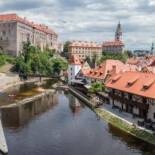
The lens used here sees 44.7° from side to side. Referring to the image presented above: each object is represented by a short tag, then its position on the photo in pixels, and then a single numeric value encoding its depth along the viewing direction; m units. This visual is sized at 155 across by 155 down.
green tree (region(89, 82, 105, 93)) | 33.15
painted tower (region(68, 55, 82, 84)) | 49.27
